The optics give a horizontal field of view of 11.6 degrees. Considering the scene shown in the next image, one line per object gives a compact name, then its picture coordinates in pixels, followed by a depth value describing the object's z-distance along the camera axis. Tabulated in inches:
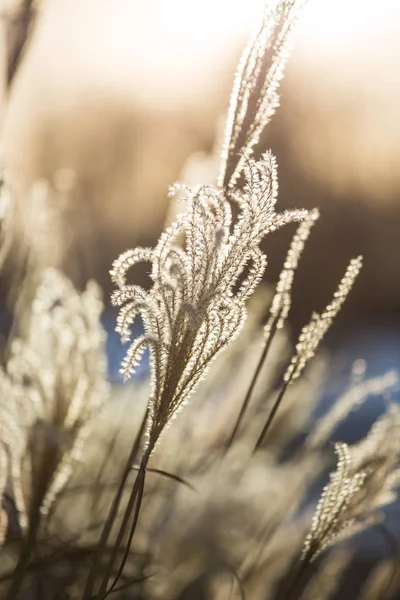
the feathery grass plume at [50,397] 55.7
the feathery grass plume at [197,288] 51.8
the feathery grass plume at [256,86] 53.4
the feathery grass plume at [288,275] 56.1
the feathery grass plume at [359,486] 56.9
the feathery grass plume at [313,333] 55.6
